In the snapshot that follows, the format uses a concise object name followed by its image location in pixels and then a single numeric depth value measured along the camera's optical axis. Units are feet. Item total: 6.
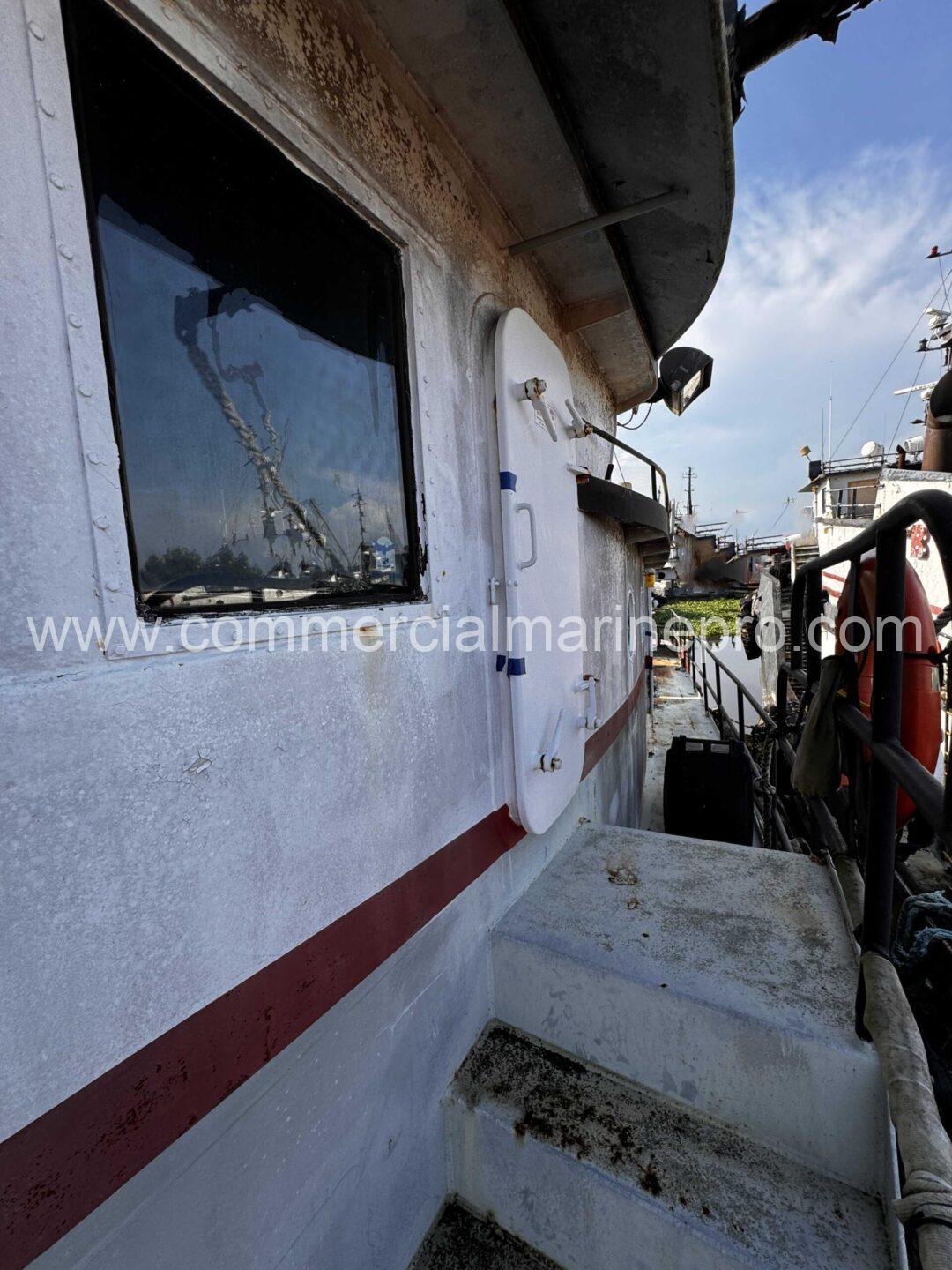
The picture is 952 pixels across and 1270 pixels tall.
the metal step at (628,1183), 4.86
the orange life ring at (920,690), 6.02
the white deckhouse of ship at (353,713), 3.01
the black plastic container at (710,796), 15.62
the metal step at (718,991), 5.33
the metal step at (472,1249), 5.83
